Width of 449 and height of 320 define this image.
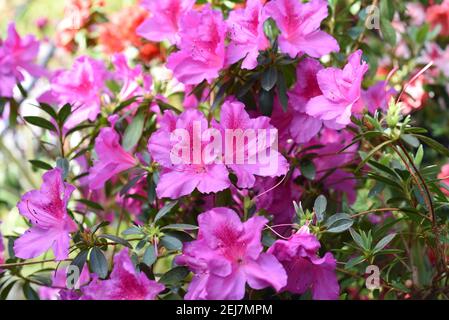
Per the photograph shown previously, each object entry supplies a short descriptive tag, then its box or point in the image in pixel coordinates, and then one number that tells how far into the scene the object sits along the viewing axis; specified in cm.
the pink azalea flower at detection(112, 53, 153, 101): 138
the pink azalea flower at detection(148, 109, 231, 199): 101
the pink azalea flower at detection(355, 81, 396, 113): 130
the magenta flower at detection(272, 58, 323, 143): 115
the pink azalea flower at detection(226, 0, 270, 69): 112
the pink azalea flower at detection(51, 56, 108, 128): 135
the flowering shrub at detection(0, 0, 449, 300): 101
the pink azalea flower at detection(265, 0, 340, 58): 113
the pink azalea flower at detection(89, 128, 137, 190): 120
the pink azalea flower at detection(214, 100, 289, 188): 103
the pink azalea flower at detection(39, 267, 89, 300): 122
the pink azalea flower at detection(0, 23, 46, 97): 139
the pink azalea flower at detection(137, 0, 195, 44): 130
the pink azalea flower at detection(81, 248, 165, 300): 102
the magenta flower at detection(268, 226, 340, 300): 98
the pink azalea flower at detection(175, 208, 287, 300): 93
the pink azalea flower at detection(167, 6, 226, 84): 114
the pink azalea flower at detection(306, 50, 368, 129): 103
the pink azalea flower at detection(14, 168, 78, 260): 105
